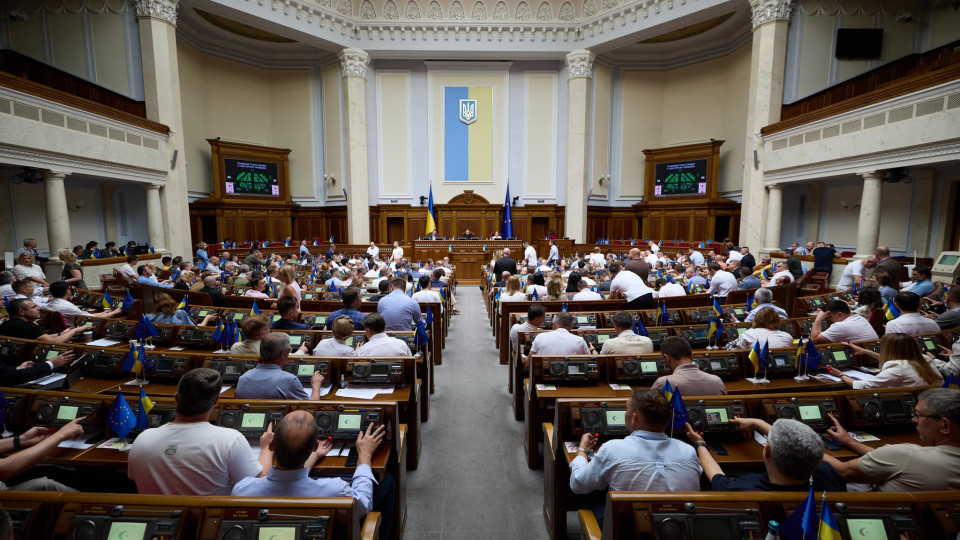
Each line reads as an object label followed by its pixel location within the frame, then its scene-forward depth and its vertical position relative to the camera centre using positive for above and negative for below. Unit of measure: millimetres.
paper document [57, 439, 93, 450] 2712 -1332
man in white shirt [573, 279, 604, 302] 6698 -979
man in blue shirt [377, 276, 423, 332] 5375 -988
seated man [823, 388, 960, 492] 2055 -1091
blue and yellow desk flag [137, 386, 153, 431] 2734 -1167
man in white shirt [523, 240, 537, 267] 12211 -714
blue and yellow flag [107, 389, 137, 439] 2672 -1155
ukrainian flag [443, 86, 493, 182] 18250 +4046
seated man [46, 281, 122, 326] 5410 -906
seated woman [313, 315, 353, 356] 4078 -1042
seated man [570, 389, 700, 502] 2150 -1131
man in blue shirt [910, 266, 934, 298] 5980 -703
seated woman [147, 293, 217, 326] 5137 -963
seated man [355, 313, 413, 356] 3949 -1013
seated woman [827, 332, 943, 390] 3236 -1004
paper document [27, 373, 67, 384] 3694 -1273
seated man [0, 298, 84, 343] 4379 -937
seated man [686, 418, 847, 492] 1907 -1033
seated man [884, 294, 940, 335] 4266 -881
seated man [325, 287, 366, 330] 5090 -934
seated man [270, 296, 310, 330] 4914 -938
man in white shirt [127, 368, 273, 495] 2096 -1075
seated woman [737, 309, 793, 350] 4121 -967
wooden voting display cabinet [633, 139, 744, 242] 16328 +1284
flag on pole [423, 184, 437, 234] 17014 +375
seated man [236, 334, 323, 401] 3127 -1057
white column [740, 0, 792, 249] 12352 +4082
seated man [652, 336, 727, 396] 3059 -1012
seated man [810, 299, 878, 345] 4344 -954
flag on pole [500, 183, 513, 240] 17234 +288
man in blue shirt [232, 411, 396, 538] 1955 -1125
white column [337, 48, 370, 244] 17016 +3493
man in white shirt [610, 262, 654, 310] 6500 -879
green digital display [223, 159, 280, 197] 16797 +2073
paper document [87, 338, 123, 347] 4777 -1241
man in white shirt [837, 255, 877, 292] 8059 -801
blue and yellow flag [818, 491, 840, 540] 1513 -1017
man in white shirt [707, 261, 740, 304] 7375 -903
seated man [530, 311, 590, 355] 4109 -1057
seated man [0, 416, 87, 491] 2160 -1182
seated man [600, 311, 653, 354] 4137 -1048
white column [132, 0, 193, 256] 12062 +3897
